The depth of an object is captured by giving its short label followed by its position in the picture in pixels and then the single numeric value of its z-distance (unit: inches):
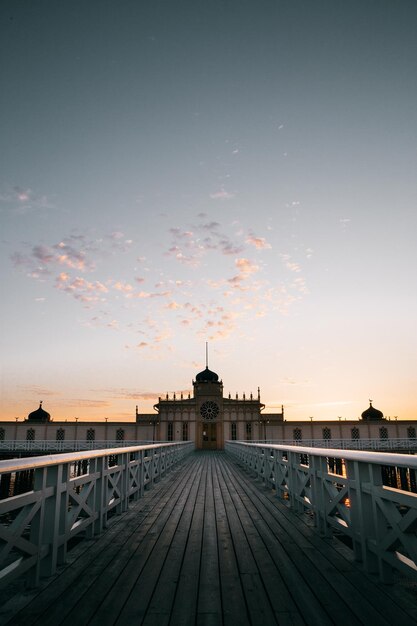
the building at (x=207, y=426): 1866.4
